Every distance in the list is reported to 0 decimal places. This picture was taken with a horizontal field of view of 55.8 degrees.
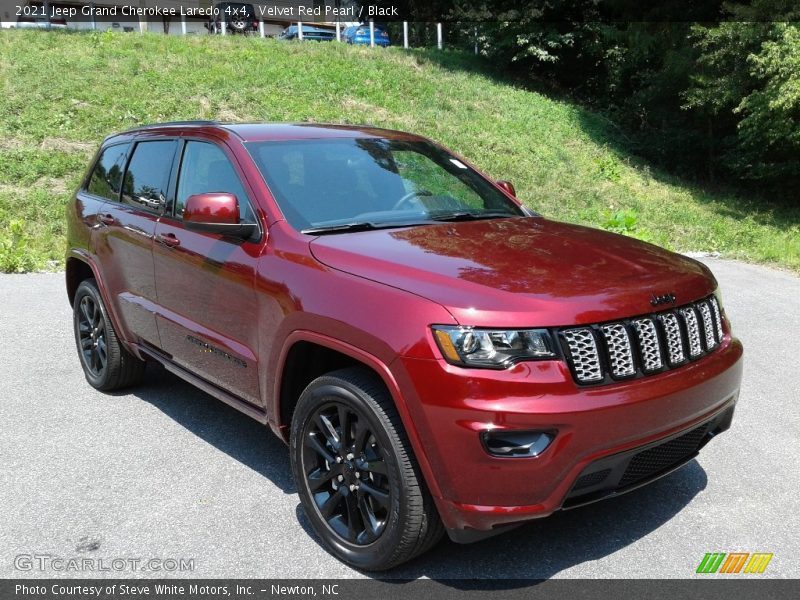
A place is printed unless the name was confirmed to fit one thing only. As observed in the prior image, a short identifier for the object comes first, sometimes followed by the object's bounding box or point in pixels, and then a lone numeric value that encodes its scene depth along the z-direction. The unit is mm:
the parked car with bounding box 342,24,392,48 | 29203
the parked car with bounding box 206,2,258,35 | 28573
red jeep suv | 2701
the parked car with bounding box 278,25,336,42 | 29622
